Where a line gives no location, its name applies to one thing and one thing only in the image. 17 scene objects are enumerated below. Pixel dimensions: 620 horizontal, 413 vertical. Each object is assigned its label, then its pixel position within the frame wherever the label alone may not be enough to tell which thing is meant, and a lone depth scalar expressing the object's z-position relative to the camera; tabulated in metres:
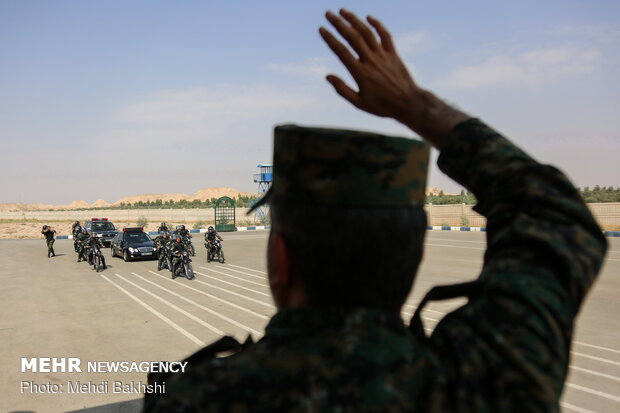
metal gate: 37.37
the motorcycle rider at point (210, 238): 18.67
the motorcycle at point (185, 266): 14.68
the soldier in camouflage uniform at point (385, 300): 0.89
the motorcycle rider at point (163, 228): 17.67
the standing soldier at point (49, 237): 21.61
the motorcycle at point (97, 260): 16.98
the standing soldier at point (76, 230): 20.55
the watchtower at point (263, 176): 55.41
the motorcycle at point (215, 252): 18.62
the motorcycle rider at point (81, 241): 19.77
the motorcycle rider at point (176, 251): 14.72
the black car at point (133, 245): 19.69
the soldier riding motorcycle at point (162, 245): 16.75
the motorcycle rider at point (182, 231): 15.84
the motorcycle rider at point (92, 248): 17.52
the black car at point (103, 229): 26.70
